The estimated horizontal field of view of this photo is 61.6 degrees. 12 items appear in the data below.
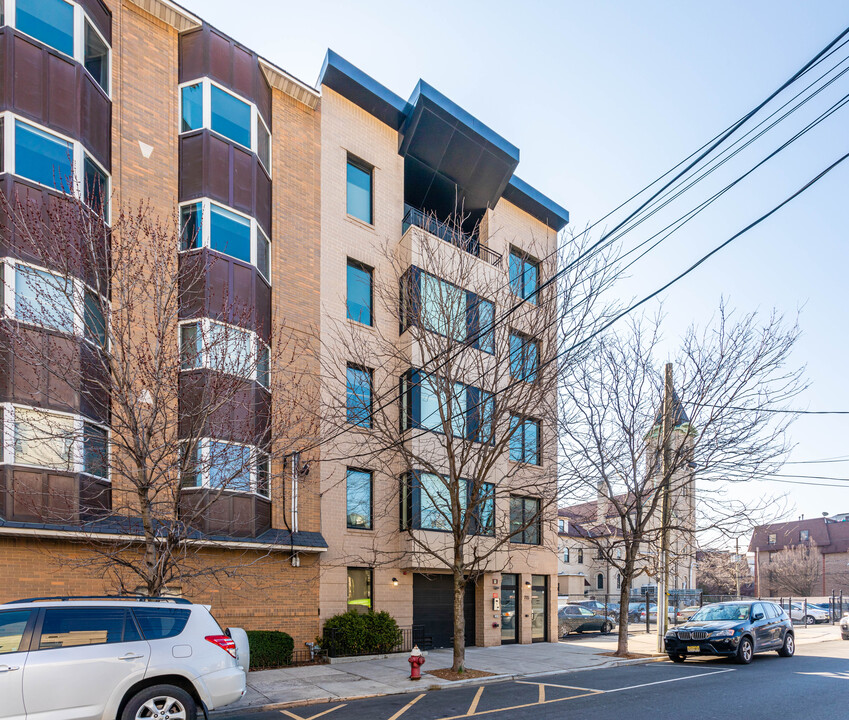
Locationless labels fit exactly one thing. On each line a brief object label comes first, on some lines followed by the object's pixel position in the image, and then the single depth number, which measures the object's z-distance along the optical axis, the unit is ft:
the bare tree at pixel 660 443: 62.95
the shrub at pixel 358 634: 56.80
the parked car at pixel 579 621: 86.63
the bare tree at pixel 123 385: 38.22
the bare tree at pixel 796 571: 208.23
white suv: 25.40
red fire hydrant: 46.83
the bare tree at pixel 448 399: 51.78
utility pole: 63.93
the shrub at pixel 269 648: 51.54
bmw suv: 55.59
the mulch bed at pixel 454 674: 48.19
